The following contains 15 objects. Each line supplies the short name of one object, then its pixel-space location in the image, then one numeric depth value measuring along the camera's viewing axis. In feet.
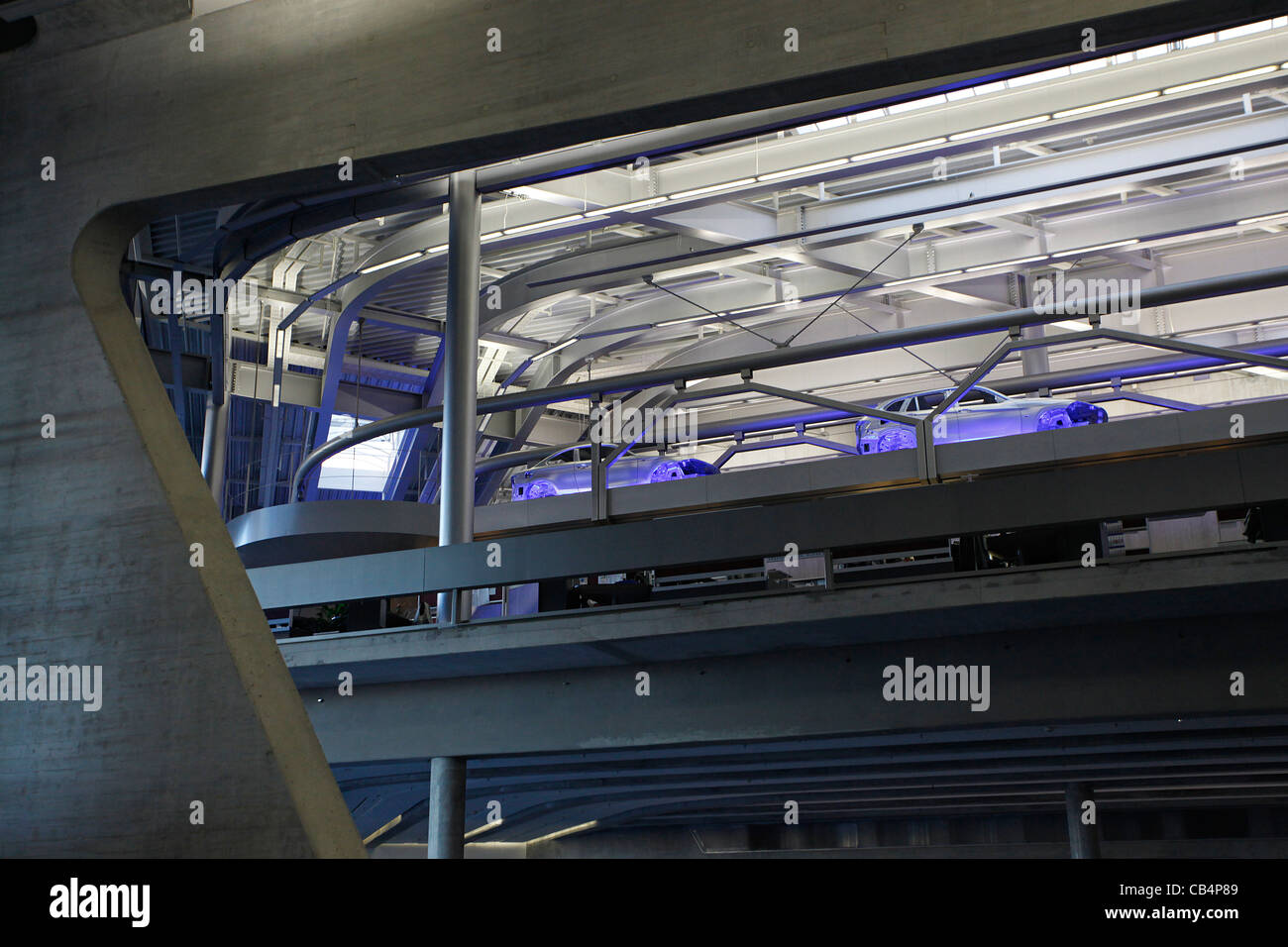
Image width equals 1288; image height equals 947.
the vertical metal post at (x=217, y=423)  66.03
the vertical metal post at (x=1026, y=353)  82.89
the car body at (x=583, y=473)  77.92
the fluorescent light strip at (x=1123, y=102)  49.98
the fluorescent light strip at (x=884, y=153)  54.44
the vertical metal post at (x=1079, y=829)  52.60
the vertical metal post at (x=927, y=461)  46.34
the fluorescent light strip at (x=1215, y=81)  47.75
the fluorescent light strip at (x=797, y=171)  55.77
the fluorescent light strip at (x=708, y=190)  57.06
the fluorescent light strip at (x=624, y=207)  60.13
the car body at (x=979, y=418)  65.67
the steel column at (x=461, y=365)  48.01
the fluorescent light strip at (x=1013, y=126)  52.54
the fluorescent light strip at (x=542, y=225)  62.63
